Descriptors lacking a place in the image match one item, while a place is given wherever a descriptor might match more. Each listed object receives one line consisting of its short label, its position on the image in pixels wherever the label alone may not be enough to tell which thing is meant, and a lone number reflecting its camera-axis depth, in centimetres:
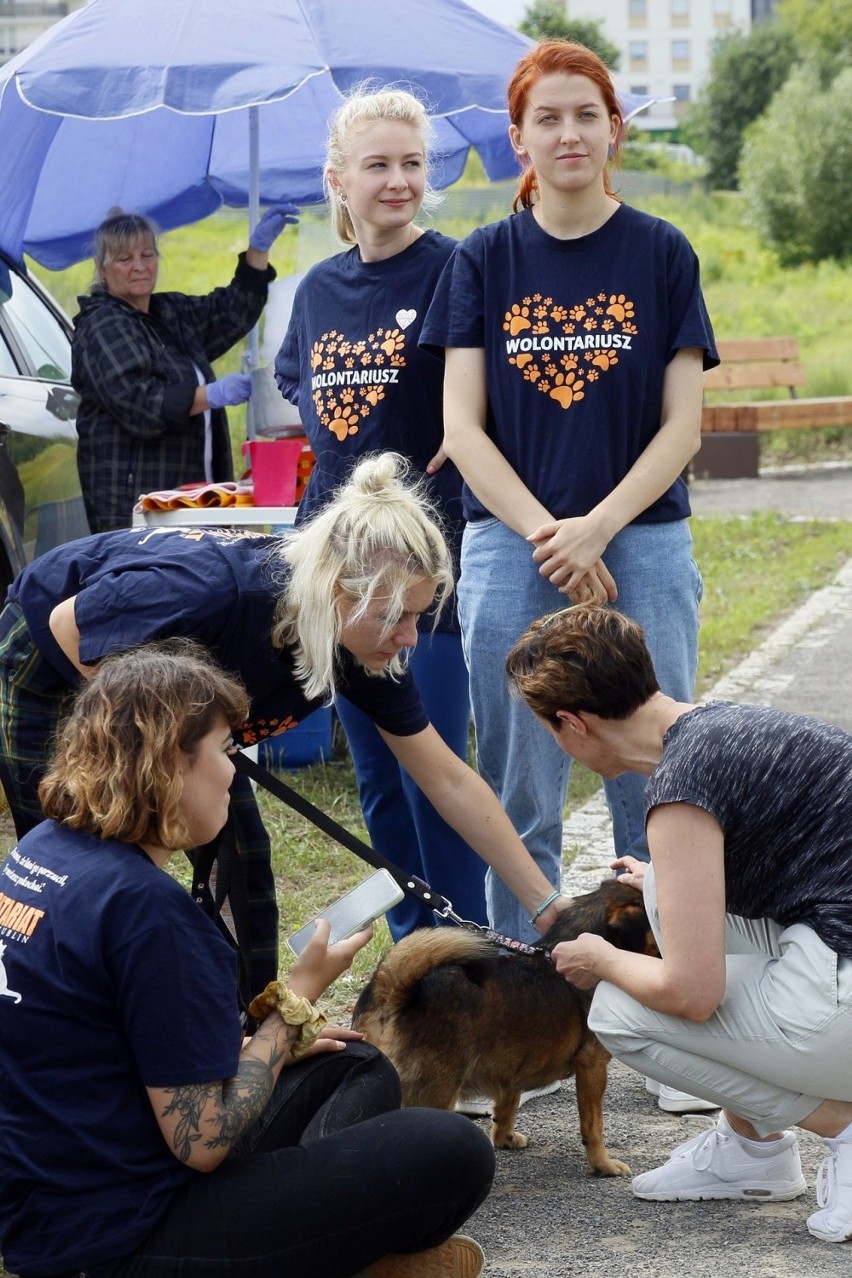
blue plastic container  607
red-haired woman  341
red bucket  541
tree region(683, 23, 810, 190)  5688
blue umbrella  547
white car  581
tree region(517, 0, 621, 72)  5906
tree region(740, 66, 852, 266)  3119
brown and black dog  299
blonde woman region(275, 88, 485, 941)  380
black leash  310
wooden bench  1496
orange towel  538
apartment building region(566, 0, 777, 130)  11562
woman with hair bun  285
